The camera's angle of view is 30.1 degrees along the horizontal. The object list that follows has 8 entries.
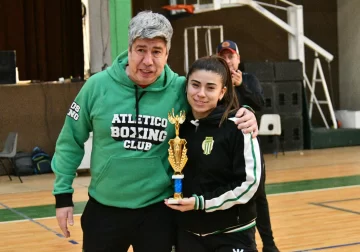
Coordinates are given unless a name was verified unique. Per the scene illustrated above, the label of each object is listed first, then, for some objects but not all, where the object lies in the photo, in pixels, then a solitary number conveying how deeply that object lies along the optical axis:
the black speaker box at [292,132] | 12.96
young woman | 2.67
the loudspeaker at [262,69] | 12.57
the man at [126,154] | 2.74
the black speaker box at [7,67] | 10.84
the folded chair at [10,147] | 9.67
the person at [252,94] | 4.62
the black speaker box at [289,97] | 12.88
